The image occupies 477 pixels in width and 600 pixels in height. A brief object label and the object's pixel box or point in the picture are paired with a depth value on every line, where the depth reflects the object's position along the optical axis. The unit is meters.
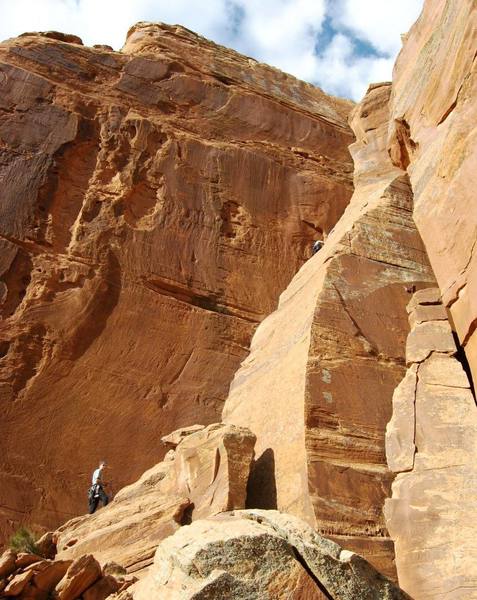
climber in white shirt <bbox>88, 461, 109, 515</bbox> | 14.74
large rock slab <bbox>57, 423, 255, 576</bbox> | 10.59
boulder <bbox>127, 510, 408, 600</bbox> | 6.15
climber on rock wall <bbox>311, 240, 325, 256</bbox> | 18.92
